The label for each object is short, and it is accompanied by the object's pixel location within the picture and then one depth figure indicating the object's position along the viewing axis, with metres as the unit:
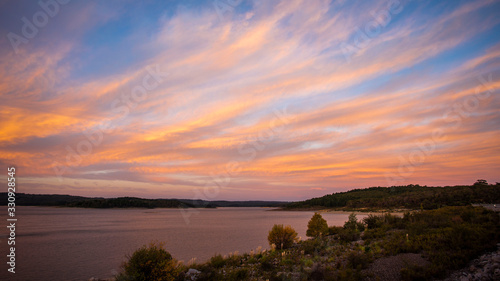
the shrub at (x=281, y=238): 20.92
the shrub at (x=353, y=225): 23.13
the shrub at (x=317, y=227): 24.89
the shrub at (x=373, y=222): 21.78
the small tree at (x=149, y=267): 10.89
